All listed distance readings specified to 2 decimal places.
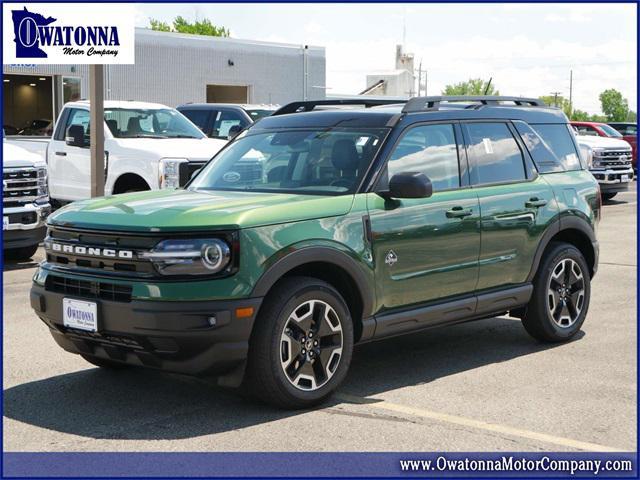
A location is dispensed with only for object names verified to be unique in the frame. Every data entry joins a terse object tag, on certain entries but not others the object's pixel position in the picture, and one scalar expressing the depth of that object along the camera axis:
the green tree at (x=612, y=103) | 175.00
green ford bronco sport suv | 5.64
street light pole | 14.16
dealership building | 34.69
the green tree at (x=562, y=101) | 153.06
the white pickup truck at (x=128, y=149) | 13.74
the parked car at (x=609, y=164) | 22.94
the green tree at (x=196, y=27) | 97.94
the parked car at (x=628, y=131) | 31.97
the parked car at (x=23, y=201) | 11.85
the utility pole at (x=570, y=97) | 149.04
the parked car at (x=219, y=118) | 18.17
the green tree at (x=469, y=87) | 157.57
